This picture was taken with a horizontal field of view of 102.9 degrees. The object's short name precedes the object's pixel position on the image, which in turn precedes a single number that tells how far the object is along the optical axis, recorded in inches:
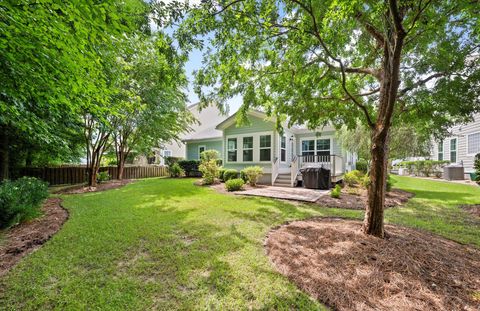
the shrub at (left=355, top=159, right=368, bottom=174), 645.4
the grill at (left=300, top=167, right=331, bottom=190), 391.5
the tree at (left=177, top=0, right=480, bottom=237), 127.0
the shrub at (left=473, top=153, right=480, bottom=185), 261.4
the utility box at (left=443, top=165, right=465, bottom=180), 534.3
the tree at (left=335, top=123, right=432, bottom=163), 361.4
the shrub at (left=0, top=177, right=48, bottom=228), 158.9
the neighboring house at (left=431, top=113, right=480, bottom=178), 494.9
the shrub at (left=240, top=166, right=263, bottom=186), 419.5
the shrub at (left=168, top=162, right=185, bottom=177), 597.3
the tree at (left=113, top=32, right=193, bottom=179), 161.3
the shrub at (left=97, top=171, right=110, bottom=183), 469.4
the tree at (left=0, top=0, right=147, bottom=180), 111.7
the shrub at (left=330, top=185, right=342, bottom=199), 300.7
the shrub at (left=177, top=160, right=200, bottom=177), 612.4
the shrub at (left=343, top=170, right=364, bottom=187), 386.5
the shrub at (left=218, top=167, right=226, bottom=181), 479.2
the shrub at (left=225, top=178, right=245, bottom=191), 358.9
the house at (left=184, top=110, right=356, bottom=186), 459.8
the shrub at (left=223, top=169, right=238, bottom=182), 452.4
